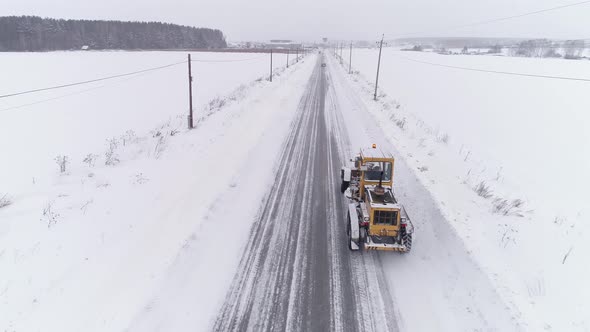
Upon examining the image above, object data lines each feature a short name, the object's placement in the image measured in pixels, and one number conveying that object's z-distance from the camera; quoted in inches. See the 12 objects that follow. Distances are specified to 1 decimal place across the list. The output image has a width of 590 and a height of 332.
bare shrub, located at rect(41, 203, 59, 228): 323.5
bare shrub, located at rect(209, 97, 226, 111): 1037.0
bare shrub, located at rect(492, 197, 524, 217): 391.9
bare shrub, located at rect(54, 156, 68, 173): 473.1
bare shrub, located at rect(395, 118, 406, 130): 822.5
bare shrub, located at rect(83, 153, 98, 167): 510.0
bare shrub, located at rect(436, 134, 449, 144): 730.6
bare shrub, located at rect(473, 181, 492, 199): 444.2
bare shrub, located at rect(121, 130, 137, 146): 665.0
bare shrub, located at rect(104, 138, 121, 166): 510.9
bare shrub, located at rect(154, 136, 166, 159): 562.7
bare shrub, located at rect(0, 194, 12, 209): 361.2
